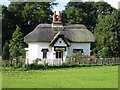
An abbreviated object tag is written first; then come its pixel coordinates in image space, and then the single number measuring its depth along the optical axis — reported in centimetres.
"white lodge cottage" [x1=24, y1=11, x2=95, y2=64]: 3058
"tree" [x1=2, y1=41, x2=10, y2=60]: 3603
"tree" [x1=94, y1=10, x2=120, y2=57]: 3284
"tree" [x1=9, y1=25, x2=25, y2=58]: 3452
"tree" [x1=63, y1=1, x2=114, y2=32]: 4575
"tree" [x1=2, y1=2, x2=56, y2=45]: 4209
